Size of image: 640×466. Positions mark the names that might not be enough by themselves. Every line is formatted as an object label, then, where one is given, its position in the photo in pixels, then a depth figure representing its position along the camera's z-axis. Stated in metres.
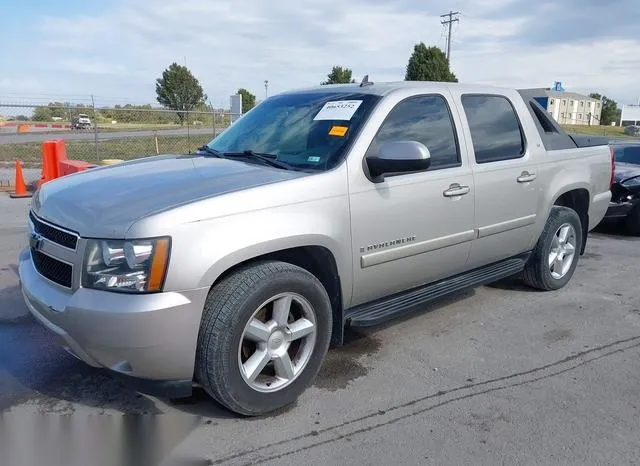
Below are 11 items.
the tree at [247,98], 44.46
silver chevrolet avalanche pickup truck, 2.67
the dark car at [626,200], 8.02
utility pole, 53.81
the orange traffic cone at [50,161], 10.30
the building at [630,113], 78.56
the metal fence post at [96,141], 16.48
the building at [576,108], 92.44
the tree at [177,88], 42.03
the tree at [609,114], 106.06
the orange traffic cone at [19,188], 10.86
